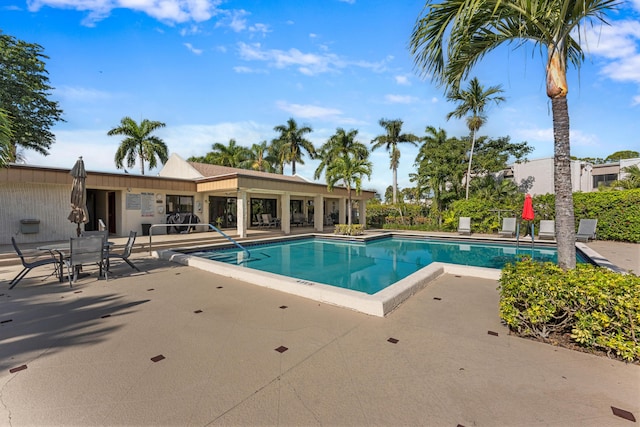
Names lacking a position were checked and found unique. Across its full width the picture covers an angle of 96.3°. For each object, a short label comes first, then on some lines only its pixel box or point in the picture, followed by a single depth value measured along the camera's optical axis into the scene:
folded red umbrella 8.94
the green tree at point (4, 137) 5.99
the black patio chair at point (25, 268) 5.66
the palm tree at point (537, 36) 3.59
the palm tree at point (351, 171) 15.70
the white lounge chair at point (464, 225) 15.99
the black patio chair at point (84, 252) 5.76
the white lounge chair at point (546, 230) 12.89
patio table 6.00
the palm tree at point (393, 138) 31.00
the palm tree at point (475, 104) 20.05
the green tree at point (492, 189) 20.05
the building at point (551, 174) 26.29
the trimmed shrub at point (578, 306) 2.83
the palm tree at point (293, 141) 29.62
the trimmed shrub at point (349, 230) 15.69
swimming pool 4.80
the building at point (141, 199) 10.67
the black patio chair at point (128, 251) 6.66
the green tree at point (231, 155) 30.86
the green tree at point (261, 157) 31.09
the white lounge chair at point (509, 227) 14.07
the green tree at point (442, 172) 21.42
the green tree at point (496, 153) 22.81
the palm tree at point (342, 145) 25.17
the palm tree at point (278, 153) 30.04
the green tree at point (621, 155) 45.39
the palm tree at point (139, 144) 22.41
